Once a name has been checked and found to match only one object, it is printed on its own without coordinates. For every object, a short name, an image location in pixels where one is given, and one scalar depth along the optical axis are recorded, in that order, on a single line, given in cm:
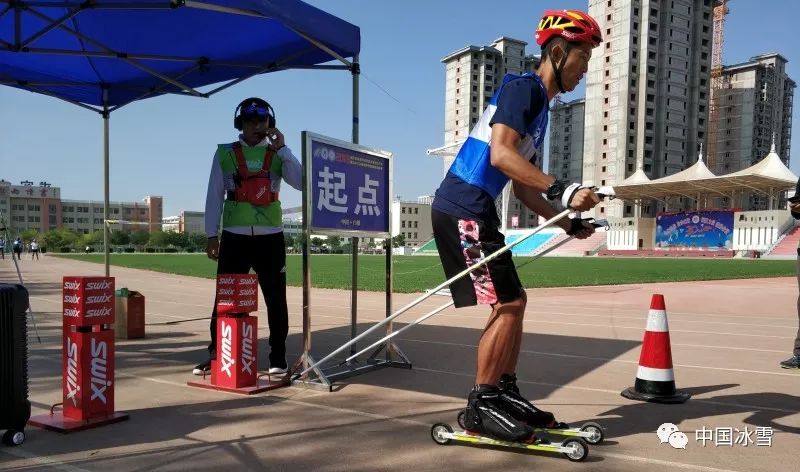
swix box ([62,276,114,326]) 335
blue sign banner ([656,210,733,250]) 6356
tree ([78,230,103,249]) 11762
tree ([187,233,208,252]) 13150
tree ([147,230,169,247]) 13088
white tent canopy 5872
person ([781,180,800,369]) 562
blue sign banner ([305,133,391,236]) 481
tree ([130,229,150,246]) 13425
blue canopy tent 484
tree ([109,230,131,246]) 12952
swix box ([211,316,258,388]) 444
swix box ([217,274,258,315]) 443
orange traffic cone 442
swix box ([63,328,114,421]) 345
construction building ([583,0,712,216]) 9231
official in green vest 509
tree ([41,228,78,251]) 11106
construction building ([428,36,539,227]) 11938
